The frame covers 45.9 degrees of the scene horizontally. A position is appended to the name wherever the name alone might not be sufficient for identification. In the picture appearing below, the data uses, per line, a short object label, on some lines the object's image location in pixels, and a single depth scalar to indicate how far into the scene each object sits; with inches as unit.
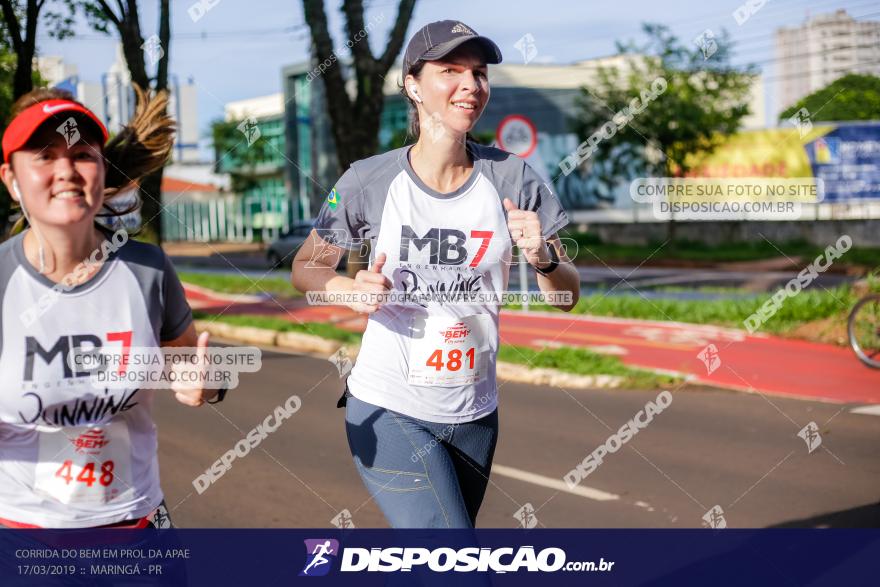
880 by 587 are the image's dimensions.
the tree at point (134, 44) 561.9
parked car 1395.8
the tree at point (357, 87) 520.1
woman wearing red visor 96.3
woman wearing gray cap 118.0
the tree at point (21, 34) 519.8
